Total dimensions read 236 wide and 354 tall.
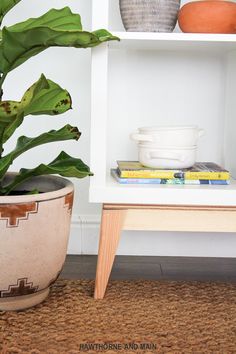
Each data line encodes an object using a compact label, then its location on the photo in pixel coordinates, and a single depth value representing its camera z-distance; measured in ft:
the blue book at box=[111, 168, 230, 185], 4.28
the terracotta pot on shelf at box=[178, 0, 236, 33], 4.12
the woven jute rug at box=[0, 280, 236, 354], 3.31
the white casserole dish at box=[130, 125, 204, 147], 4.31
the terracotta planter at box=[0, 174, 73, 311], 3.51
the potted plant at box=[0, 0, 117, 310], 3.39
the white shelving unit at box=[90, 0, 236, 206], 5.08
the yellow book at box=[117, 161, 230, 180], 4.29
